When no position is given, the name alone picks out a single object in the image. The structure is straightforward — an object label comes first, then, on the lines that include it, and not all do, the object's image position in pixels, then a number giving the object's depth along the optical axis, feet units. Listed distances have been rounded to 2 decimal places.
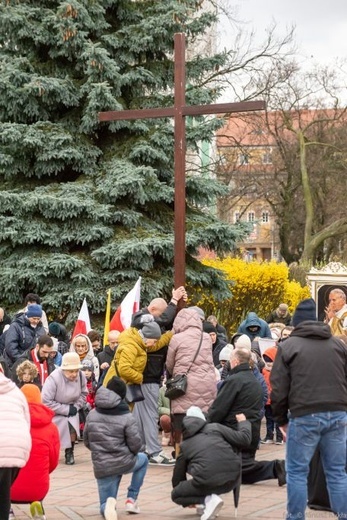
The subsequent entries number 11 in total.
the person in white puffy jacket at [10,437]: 26.43
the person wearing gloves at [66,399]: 45.80
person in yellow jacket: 42.24
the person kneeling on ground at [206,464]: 32.60
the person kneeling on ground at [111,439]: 33.12
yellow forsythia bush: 98.84
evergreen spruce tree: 68.95
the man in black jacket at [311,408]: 29.19
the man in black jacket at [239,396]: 35.76
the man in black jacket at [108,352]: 50.23
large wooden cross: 41.60
